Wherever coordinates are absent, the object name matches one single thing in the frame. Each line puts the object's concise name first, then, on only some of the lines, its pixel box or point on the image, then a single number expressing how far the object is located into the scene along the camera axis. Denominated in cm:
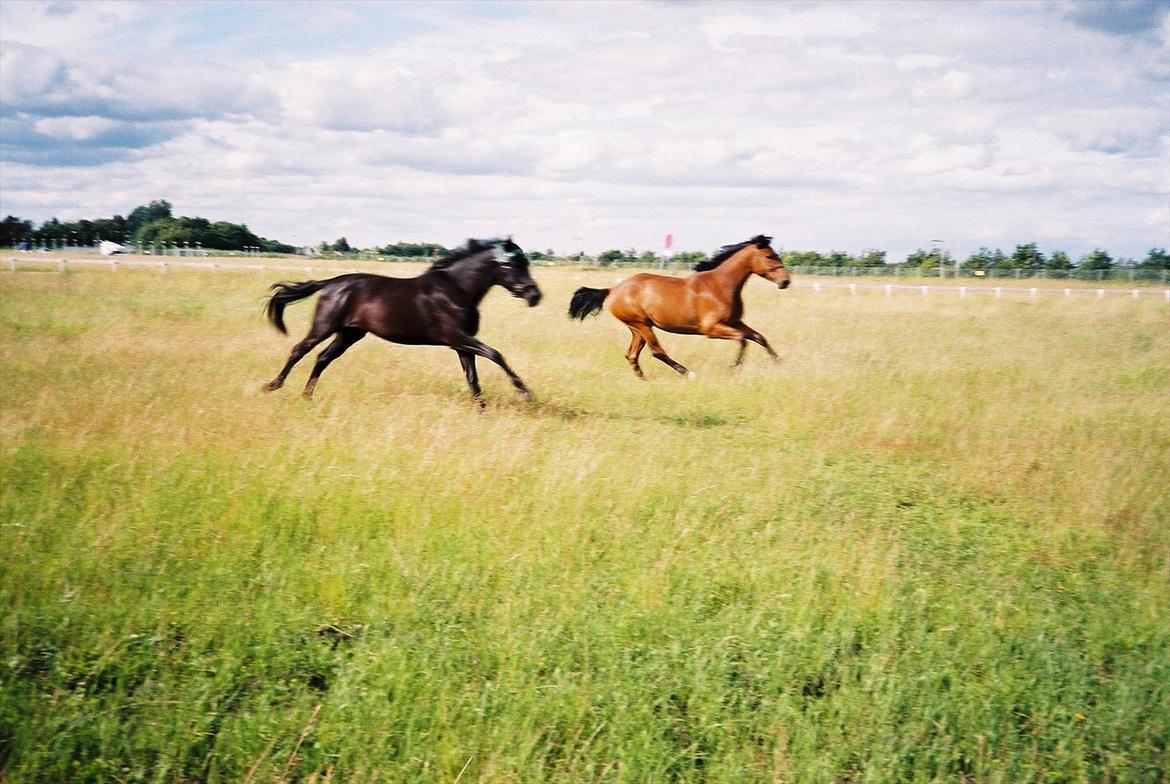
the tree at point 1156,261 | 6675
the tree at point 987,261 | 6994
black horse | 1023
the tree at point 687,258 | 6975
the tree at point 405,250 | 6844
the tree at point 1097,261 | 6938
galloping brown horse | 1335
